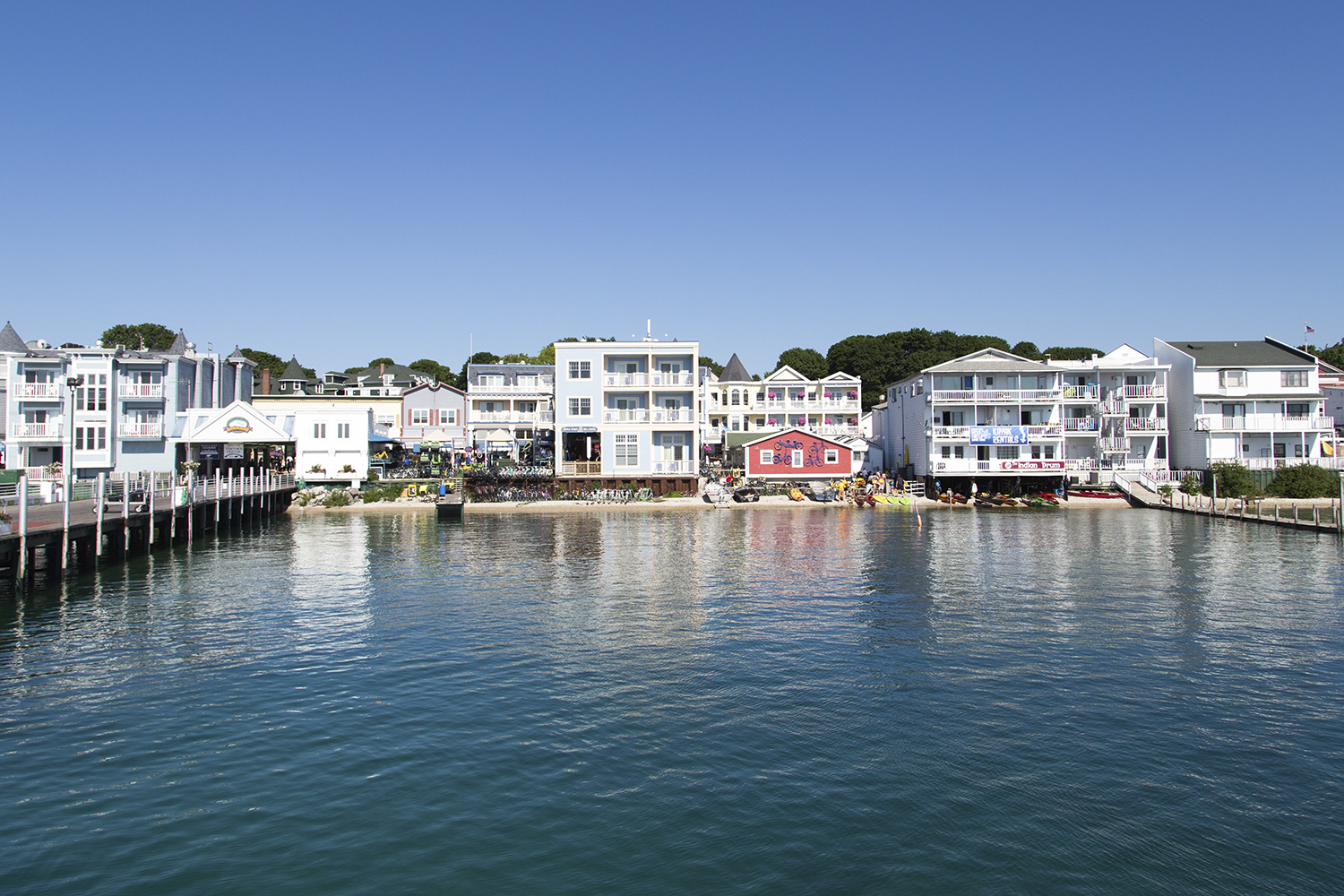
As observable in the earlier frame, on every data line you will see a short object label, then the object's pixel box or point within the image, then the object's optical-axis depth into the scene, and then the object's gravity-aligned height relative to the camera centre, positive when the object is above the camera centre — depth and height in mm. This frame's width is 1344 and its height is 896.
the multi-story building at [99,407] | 61812 +5446
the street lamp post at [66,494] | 32000 -581
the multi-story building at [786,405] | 88438 +7027
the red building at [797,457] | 73250 +1105
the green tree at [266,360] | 132125 +18930
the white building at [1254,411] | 66875 +4362
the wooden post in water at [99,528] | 34812 -2059
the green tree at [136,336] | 119188 +20608
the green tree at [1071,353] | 128375 +17829
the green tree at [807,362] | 130375 +17204
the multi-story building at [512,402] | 82750 +7195
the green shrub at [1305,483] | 63625 -1500
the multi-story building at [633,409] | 69688 +5261
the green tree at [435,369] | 136562 +17643
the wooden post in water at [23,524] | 28881 -1565
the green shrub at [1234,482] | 63781 -1326
